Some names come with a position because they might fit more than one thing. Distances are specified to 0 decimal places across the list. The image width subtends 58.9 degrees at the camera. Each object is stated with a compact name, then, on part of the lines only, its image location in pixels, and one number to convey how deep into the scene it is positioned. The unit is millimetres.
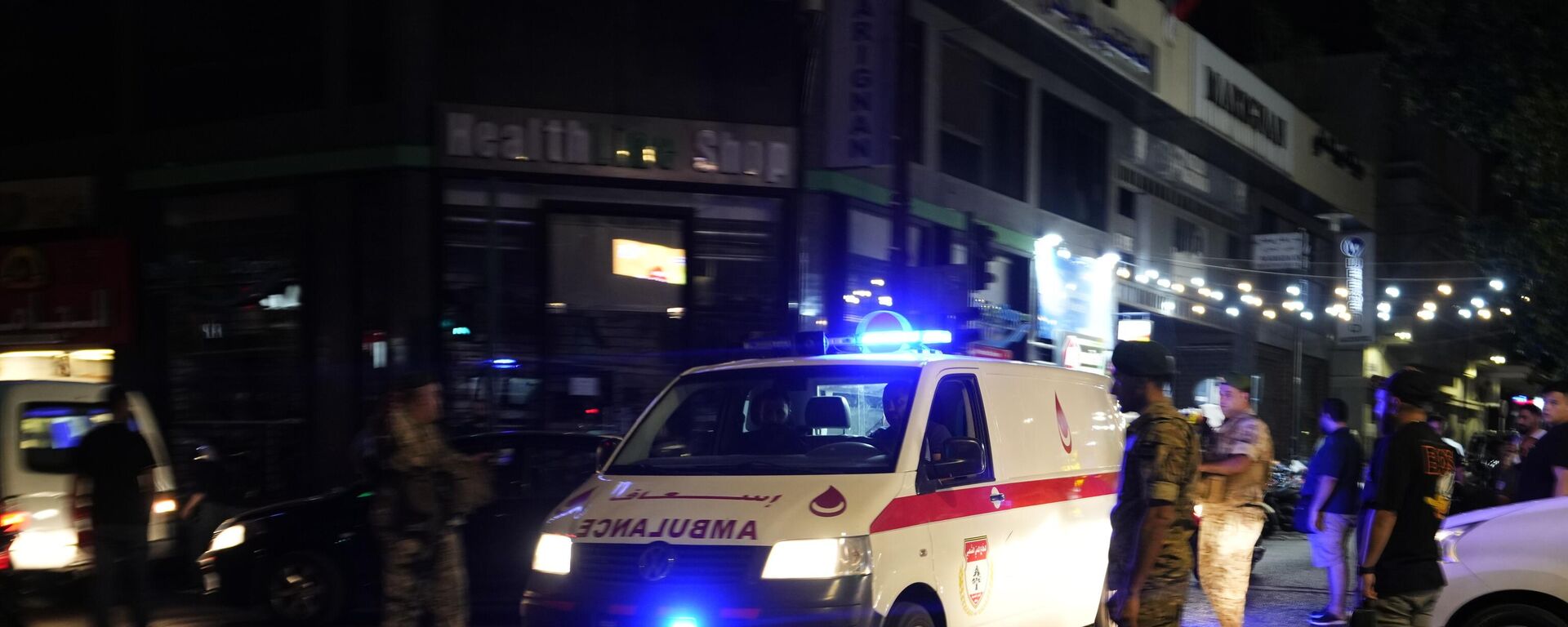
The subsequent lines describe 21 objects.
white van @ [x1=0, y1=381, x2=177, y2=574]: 9266
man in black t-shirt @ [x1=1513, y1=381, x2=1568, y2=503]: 8453
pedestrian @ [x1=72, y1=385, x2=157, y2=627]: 8539
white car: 7320
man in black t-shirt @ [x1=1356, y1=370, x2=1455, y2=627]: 6086
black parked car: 10211
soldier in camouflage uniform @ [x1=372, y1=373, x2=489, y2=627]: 7590
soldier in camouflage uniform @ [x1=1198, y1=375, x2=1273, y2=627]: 8773
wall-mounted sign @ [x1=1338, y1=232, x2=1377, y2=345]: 34781
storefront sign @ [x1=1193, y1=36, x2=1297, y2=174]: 26438
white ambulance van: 6387
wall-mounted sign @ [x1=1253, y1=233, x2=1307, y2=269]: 30406
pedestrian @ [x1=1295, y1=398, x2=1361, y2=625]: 10281
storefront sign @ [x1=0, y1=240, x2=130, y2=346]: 17953
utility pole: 14281
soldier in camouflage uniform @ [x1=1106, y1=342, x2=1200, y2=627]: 5625
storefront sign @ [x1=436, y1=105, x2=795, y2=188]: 16047
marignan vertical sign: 16625
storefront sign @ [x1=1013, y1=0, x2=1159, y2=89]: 20828
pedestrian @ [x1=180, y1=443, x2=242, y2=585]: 10789
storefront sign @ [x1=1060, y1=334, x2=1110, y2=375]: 23991
